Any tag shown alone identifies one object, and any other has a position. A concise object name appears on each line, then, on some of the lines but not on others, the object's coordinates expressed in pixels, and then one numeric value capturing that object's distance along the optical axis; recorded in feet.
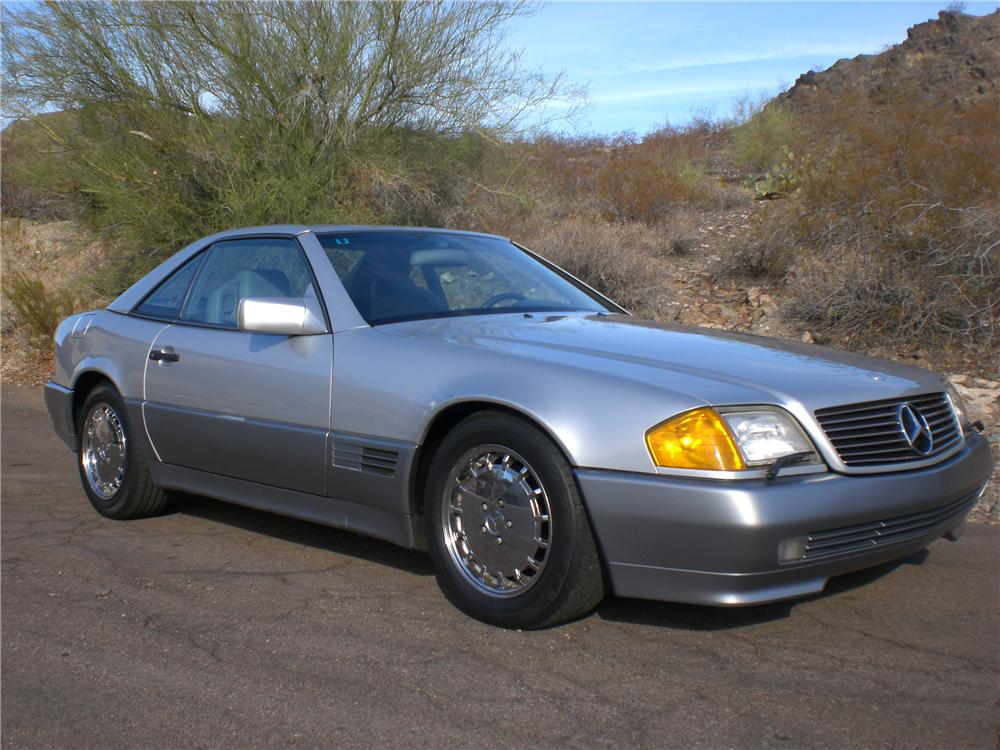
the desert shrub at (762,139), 66.39
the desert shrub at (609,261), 37.86
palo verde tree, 42.09
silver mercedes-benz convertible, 11.18
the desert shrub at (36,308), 41.65
